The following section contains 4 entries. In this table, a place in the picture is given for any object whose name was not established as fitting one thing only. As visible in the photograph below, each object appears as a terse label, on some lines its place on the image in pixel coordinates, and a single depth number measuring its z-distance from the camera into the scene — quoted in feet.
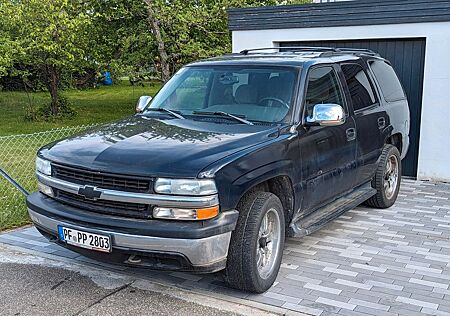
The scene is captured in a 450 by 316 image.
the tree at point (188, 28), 45.14
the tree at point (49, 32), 44.16
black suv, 12.51
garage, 26.45
